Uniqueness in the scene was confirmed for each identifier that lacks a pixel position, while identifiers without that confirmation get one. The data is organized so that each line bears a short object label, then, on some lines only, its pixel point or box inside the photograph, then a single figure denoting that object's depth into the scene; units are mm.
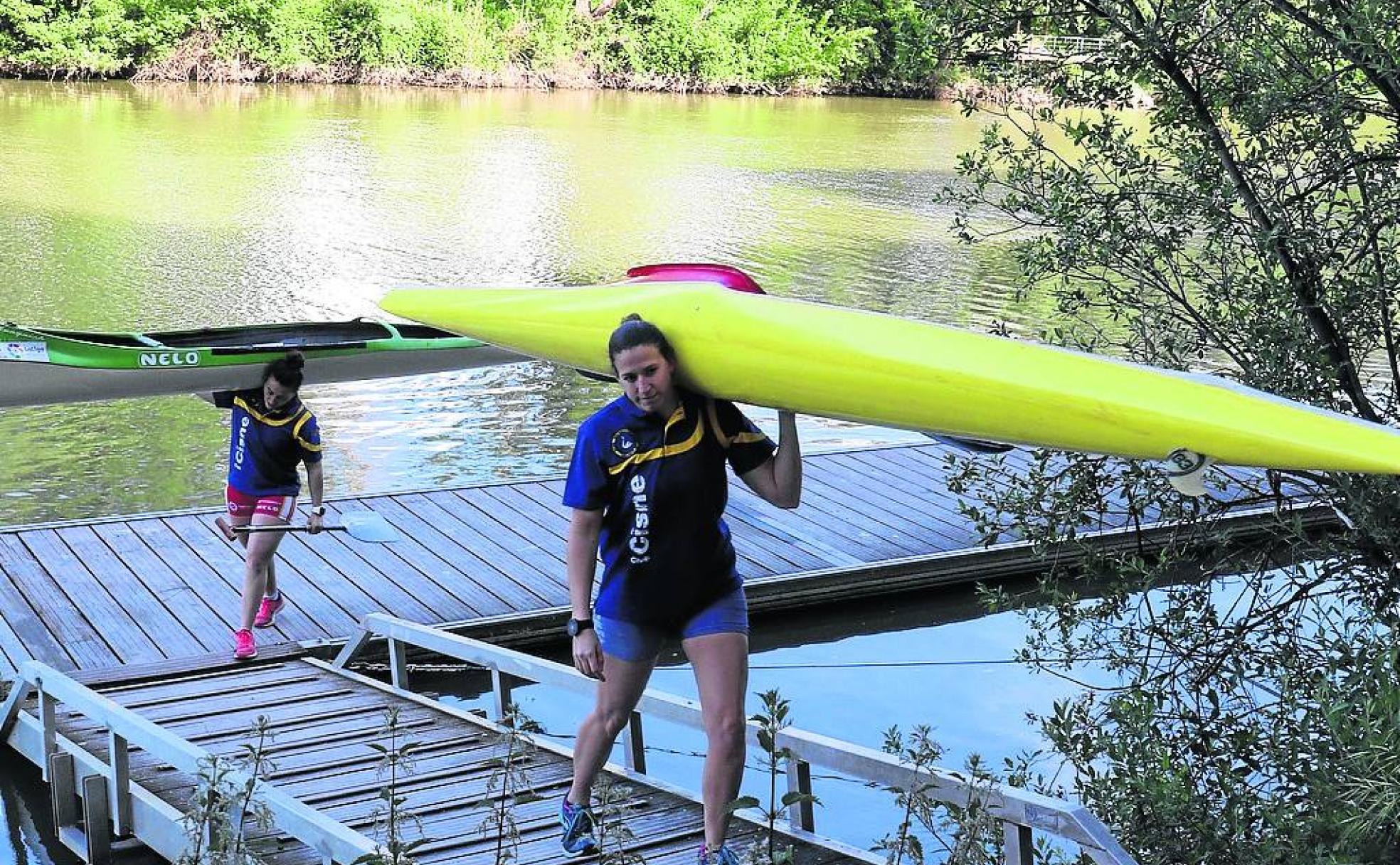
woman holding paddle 6746
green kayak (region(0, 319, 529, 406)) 7301
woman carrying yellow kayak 3938
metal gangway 4402
